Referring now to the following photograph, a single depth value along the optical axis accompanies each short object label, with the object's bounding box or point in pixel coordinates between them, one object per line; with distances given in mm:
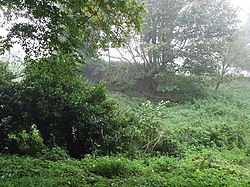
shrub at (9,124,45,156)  8031
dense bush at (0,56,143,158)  9153
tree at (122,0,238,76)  18781
